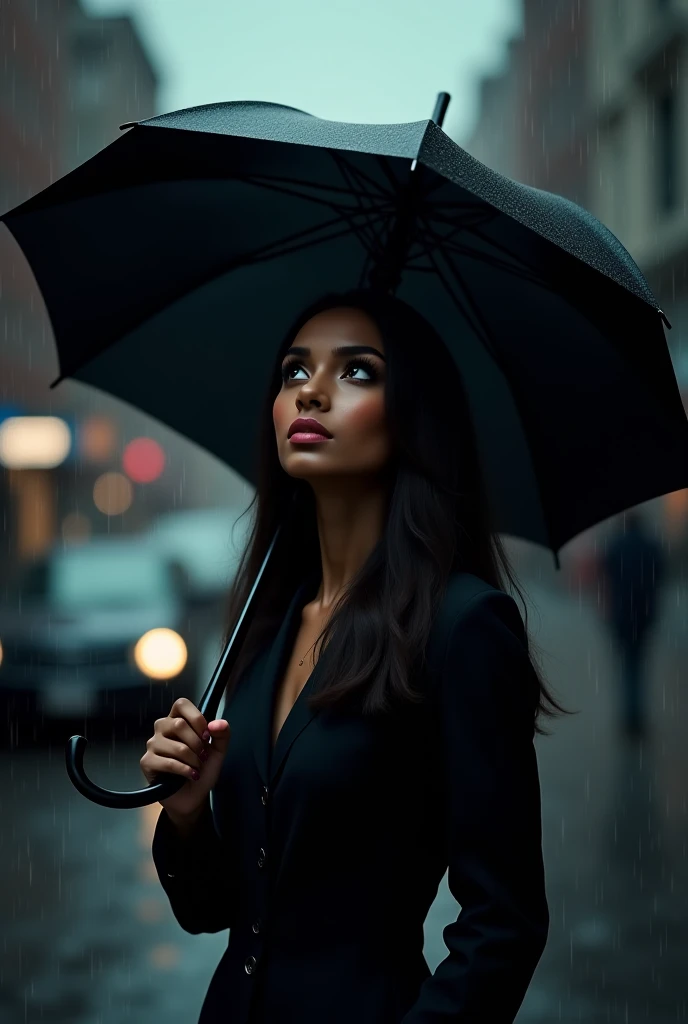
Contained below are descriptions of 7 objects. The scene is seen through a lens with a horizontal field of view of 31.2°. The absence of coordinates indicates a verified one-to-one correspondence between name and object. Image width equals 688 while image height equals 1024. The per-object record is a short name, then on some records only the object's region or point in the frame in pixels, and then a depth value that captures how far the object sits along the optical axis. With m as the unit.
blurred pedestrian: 10.20
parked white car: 19.58
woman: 1.88
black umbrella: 2.41
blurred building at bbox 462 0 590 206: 43.81
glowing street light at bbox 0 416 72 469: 28.36
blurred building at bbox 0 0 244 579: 32.84
